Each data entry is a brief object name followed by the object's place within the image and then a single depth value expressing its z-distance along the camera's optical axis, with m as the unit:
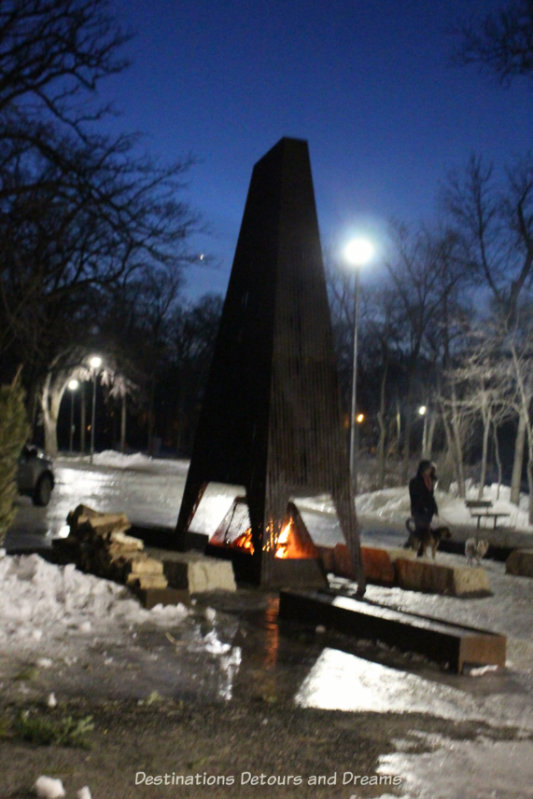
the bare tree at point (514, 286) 31.55
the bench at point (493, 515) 24.04
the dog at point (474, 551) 16.57
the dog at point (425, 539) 16.50
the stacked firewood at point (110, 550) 10.83
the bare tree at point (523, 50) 13.55
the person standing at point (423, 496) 16.20
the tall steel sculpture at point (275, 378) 12.91
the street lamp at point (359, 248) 21.47
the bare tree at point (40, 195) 15.41
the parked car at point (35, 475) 24.73
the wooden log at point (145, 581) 10.59
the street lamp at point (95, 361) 47.62
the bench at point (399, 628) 8.67
